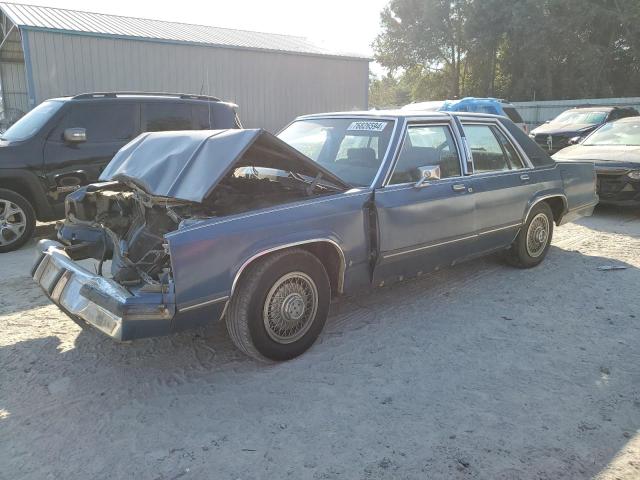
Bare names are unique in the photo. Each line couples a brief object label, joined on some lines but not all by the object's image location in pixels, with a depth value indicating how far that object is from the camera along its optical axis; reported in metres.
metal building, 13.01
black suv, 6.48
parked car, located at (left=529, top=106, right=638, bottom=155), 15.47
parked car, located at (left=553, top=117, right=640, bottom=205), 8.18
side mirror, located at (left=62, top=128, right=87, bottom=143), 6.58
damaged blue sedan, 3.16
